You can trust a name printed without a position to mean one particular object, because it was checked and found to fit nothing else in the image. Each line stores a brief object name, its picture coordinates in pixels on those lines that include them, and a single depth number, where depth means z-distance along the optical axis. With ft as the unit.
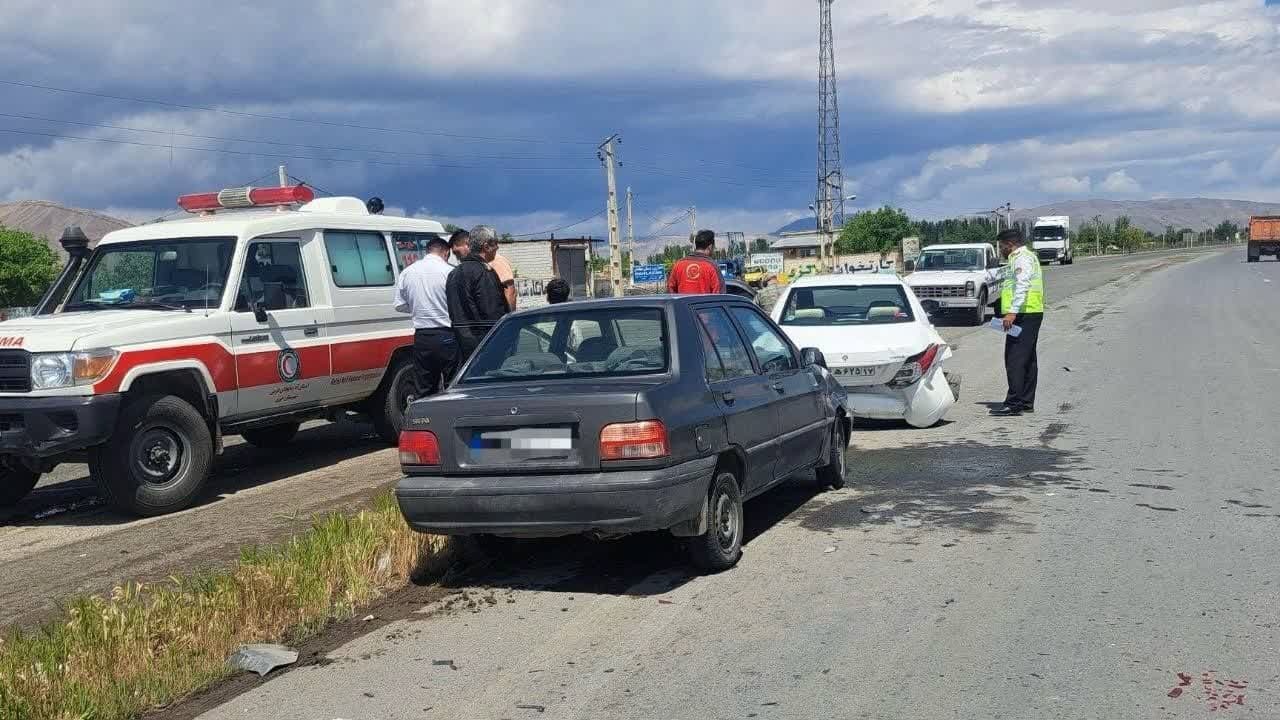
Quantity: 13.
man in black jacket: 32.22
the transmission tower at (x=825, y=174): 264.11
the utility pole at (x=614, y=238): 147.64
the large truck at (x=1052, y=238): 252.83
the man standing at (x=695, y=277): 37.17
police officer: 39.81
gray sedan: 19.31
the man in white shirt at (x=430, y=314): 33.17
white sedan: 35.68
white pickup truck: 83.61
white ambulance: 26.30
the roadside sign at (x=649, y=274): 148.97
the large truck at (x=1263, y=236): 222.07
